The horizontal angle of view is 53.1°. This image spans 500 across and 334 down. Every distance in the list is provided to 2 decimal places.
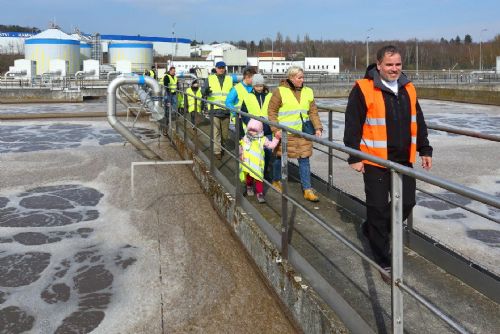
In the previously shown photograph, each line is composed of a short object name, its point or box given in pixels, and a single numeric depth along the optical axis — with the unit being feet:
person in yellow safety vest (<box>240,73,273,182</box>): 16.61
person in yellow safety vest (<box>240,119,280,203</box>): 15.28
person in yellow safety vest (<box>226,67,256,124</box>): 18.65
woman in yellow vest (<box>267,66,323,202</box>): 14.76
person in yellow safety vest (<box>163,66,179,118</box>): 36.63
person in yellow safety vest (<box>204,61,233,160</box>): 23.53
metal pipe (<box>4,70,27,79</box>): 126.21
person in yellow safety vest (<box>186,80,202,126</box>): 30.05
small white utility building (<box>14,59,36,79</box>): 126.52
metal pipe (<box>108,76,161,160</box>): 31.89
